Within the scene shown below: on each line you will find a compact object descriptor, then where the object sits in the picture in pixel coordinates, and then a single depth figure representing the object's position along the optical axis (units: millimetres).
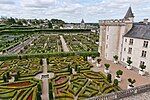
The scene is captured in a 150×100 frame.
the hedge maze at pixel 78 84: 13240
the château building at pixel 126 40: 19566
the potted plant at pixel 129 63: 20349
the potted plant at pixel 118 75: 16367
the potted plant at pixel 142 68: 18243
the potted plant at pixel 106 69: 18851
